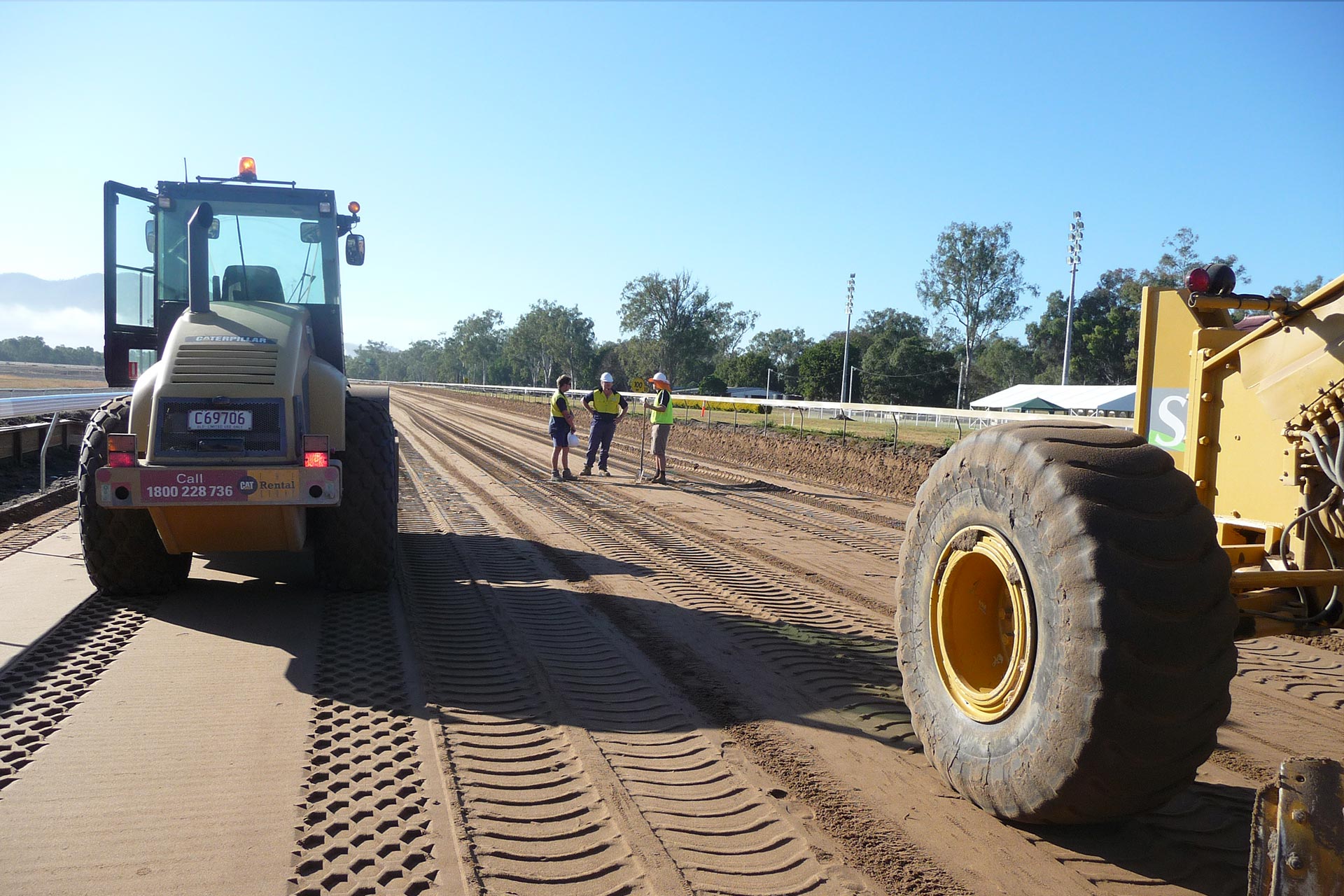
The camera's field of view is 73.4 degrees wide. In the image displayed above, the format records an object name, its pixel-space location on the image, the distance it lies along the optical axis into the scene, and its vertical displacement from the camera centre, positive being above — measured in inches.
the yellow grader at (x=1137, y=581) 104.0 -22.3
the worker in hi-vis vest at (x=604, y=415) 593.3 -15.9
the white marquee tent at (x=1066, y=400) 1542.0 +18.2
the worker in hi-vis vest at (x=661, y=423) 591.2 -19.9
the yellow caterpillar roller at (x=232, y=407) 216.2 -7.8
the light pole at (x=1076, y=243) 1839.3 +344.0
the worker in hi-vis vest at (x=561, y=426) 568.7 -22.9
